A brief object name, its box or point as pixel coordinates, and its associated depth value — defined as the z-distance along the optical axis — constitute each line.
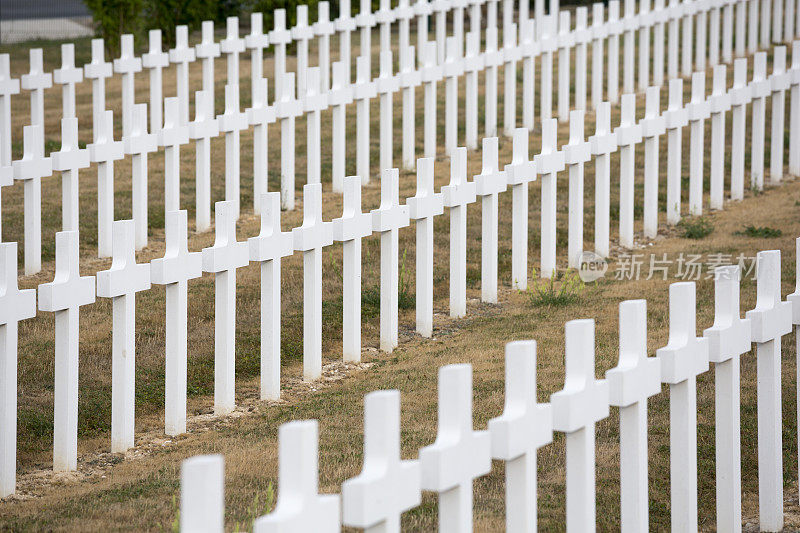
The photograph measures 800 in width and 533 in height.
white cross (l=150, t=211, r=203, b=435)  10.96
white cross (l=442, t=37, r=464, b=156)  21.53
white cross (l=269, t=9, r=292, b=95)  22.64
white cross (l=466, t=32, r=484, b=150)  21.81
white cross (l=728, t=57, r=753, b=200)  19.45
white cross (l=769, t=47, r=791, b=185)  20.33
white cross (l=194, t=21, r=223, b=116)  21.80
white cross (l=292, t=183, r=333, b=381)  12.20
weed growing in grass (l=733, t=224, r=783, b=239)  16.80
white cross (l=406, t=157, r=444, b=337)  13.66
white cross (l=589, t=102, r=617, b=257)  16.66
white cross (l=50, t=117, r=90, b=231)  16.28
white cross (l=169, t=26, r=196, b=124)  21.70
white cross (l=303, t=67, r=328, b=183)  19.30
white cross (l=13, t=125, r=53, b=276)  15.70
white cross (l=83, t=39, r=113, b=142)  20.80
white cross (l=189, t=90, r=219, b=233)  17.95
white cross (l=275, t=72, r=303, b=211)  18.91
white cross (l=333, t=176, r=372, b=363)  12.59
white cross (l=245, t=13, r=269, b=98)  22.39
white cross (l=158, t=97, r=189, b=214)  17.47
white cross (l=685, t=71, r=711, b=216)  18.58
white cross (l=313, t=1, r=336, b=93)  23.31
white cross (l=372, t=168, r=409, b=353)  13.12
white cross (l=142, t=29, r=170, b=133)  21.00
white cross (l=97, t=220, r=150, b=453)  10.56
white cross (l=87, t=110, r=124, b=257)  16.64
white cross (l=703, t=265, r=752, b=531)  8.53
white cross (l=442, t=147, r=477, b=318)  14.14
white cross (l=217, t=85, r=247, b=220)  18.27
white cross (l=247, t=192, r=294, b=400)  11.68
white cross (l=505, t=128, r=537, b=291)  15.19
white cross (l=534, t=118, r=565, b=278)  15.67
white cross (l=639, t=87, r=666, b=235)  17.62
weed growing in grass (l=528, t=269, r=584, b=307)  14.22
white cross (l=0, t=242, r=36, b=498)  9.84
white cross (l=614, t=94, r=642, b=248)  17.16
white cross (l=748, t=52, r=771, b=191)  20.02
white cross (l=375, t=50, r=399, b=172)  20.45
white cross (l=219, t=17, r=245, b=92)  22.08
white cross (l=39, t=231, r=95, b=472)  10.17
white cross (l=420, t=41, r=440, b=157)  21.23
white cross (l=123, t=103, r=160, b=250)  16.89
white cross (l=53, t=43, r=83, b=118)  20.23
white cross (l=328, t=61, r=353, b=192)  19.64
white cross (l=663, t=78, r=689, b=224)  18.19
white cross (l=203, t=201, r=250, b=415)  11.44
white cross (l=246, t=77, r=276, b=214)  18.66
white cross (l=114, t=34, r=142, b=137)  21.12
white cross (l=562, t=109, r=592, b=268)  16.14
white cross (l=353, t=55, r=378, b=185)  19.97
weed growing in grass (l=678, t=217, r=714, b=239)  17.30
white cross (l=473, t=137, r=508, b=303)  14.64
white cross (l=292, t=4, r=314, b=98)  23.20
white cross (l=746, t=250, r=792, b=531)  8.87
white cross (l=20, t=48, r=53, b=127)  19.78
